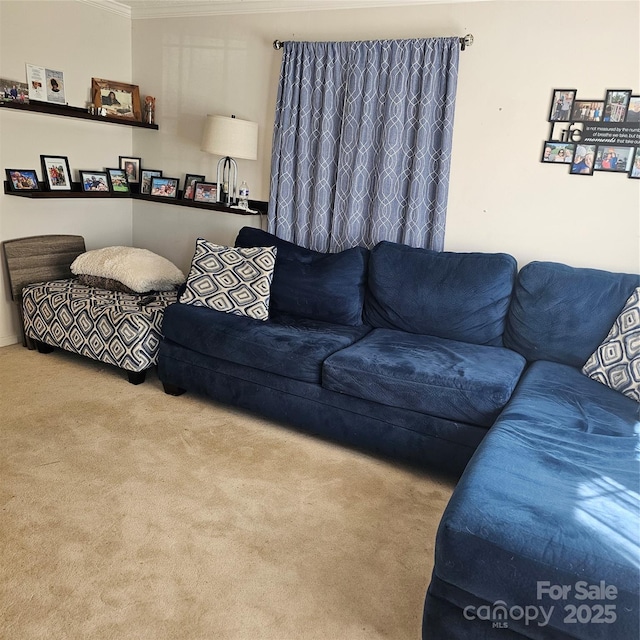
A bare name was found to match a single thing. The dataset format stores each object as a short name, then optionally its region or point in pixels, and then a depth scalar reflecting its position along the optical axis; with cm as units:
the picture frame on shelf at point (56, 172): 379
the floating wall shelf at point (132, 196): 360
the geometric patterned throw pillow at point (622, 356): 246
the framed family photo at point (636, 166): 280
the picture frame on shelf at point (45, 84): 361
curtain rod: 304
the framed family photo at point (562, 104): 290
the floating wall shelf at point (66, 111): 343
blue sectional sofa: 145
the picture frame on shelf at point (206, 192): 401
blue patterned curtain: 318
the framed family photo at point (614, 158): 282
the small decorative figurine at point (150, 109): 419
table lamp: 353
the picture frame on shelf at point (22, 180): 360
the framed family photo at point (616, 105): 279
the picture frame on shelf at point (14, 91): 346
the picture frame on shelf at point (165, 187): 423
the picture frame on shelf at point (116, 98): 398
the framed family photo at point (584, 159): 289
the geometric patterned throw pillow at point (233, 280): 319
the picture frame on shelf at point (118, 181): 424
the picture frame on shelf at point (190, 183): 411
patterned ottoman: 327
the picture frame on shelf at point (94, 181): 403
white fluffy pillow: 356
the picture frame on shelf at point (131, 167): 433
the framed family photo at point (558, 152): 294
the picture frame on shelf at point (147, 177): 433
